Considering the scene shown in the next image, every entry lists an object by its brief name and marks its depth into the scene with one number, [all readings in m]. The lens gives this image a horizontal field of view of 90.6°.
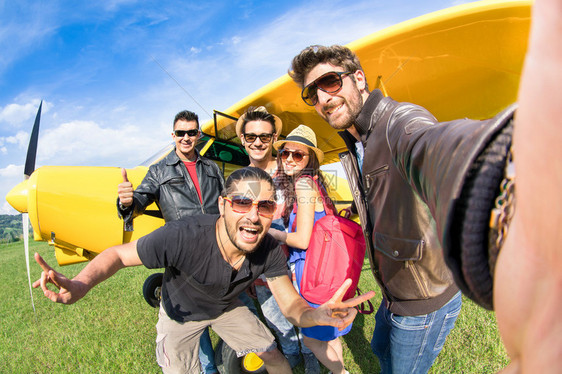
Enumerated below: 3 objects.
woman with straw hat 1.95
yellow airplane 2.14
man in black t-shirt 1.67
